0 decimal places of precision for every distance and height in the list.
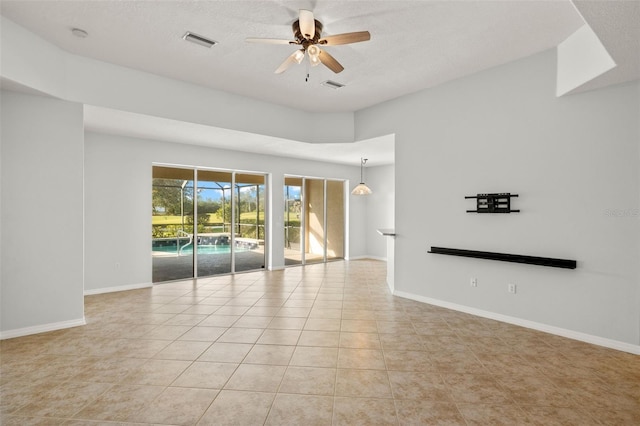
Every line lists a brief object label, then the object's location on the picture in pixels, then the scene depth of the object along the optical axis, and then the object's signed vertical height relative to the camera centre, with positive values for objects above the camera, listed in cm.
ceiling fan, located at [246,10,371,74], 290 +164
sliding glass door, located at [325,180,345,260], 920 -15
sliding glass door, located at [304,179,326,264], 877 -22
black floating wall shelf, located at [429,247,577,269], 357 -57
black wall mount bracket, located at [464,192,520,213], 405 +13
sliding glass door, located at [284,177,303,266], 817 -18
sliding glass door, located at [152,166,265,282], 643 -12
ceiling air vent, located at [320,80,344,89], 479 +202
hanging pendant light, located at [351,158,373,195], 788 +59
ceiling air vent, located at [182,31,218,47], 350 +201
